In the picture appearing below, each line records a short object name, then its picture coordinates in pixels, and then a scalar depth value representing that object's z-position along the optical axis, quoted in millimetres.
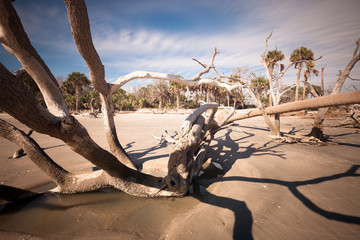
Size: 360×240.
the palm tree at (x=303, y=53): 18906
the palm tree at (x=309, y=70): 19678
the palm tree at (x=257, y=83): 28328
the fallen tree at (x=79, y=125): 1617
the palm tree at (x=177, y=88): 34553
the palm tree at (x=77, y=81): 30547
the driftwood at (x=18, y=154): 4859
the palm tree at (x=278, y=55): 14544
